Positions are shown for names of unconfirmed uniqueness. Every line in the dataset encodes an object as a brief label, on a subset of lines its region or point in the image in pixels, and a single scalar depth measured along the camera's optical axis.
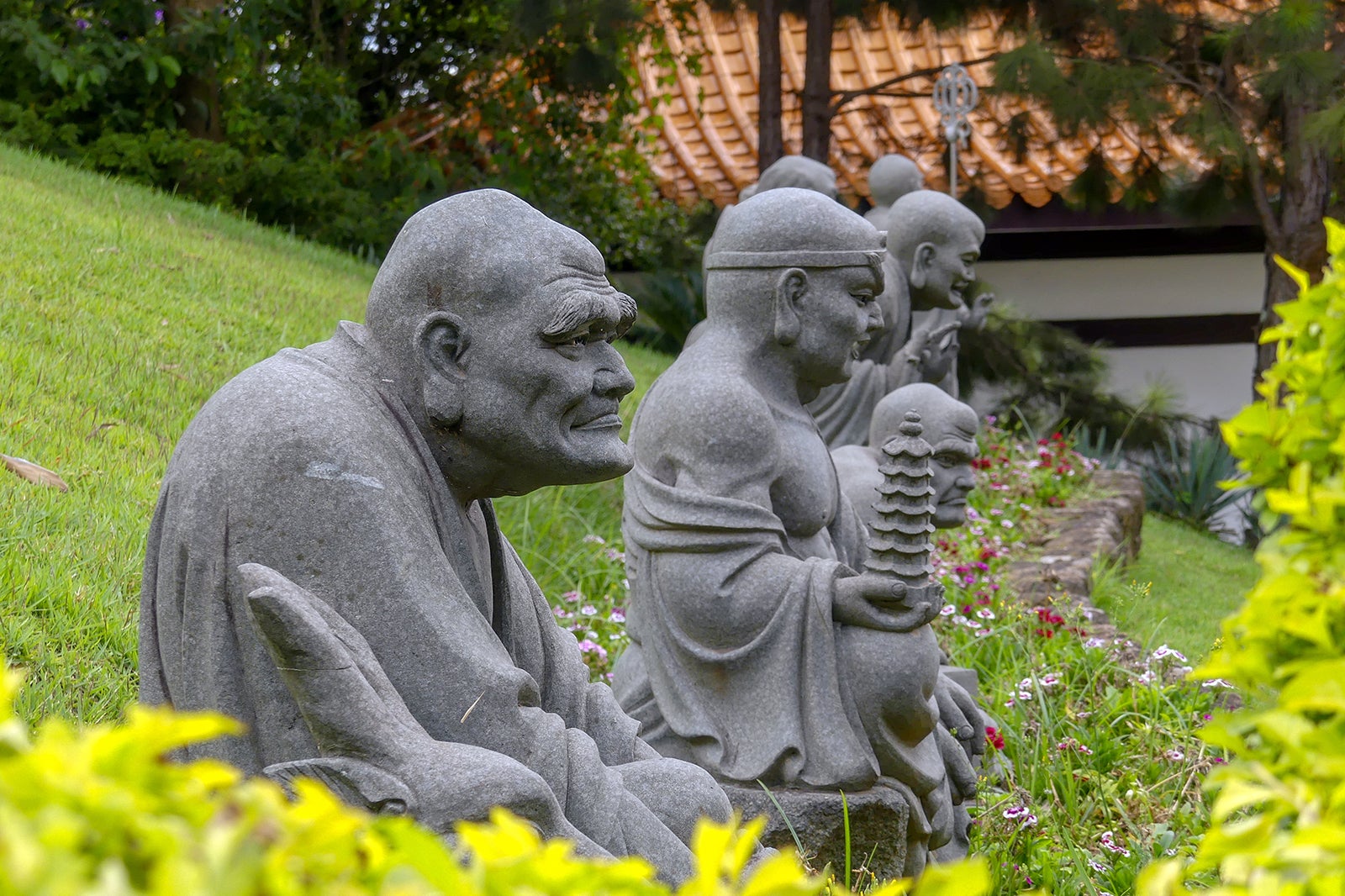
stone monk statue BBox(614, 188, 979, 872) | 3.43
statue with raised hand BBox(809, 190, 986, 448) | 6.07
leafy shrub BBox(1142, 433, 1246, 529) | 10.91
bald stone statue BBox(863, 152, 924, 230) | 7.65
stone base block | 3.45
